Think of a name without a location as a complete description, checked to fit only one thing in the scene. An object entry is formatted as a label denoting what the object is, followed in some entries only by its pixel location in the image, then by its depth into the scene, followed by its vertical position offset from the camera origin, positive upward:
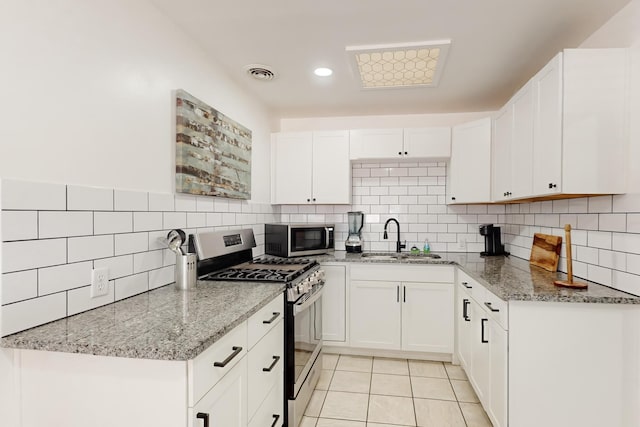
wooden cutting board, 2.42 -0.26
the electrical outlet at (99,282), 1.49 -0.30
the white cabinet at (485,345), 1.91 -0.83
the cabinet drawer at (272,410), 1.67 -0.99
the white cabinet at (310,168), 3.60 +0.45
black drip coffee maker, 3.36 -0.24
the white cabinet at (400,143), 3.46 +0.68
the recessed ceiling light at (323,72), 2.62 +1.04
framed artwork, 2.06 +0.40
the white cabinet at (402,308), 3.11 -0.84
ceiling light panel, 2.27 +1.04
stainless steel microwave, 3.27 -0.26
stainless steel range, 2.09 -0.48
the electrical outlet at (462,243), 3.69 -0.31
